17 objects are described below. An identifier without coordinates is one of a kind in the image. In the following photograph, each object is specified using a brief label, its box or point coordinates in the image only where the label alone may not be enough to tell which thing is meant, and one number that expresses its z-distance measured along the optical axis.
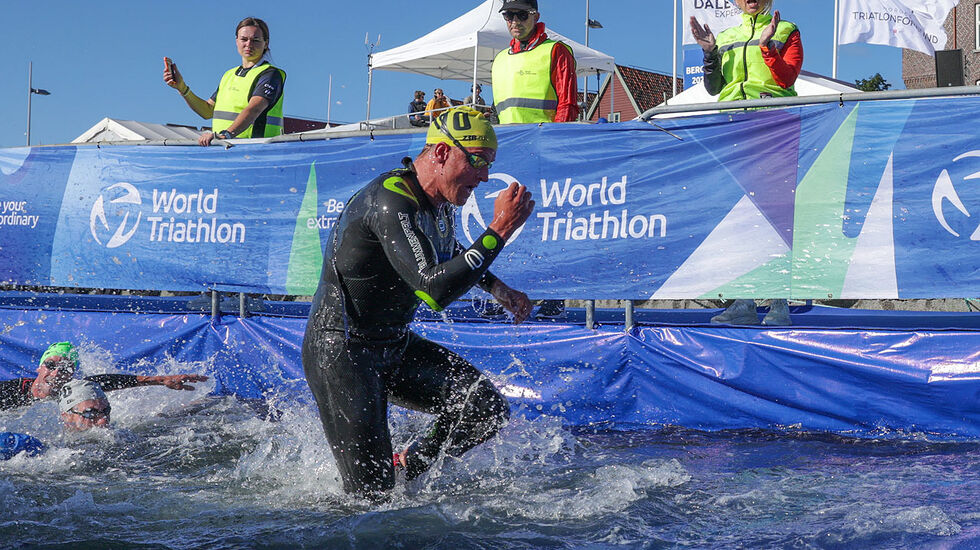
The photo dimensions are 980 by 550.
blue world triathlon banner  5.71
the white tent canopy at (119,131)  17.64
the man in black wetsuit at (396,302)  3.83
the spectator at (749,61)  6.87
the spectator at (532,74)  7.27
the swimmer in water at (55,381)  6.45
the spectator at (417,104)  17.81
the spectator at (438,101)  15.47
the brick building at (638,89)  33.94
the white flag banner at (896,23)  14.06
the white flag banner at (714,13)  15.53
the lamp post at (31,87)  17.44
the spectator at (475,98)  15.48
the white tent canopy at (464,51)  17.06
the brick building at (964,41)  34.38
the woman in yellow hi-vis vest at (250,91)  7.80
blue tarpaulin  5.81
